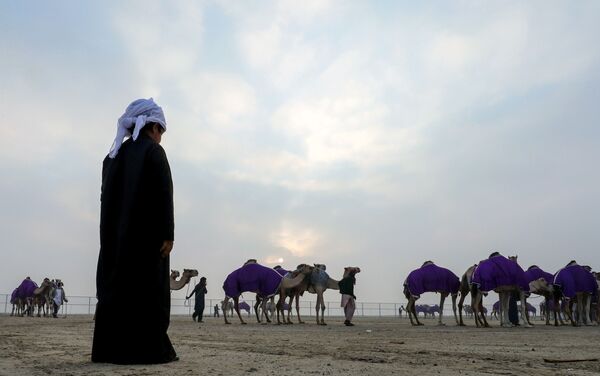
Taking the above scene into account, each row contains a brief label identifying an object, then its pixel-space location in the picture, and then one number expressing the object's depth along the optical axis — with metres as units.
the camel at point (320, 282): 22.77
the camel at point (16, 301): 38.54
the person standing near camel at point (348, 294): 21.09
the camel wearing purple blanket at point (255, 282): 22.66
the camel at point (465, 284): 21.14
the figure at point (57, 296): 33.50
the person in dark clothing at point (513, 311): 20.67
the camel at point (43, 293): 35.25
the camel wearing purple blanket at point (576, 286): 21.28
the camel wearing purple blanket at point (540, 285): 22.55
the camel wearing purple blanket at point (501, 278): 18.72
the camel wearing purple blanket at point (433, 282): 21.50
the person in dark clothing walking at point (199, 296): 26.30
